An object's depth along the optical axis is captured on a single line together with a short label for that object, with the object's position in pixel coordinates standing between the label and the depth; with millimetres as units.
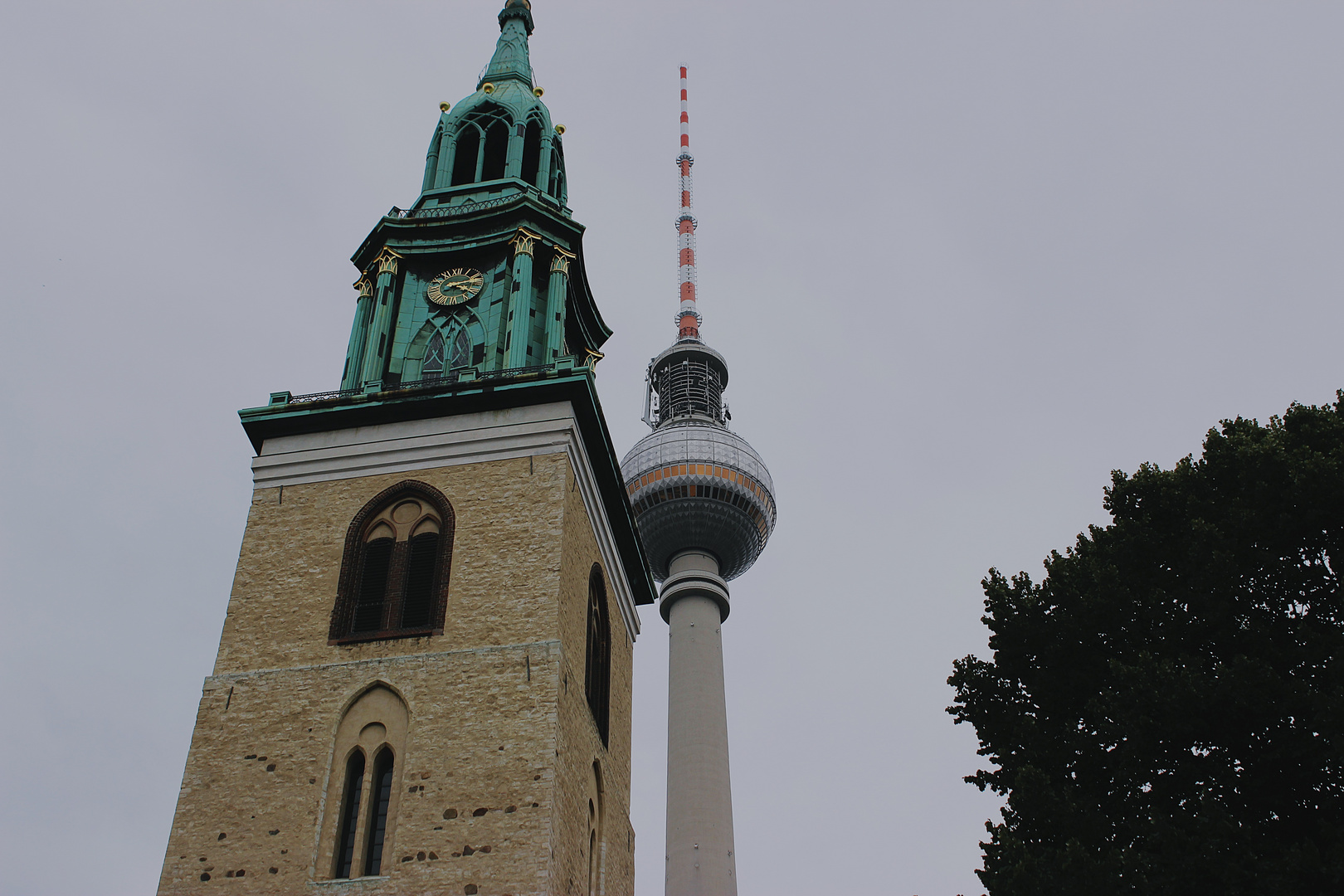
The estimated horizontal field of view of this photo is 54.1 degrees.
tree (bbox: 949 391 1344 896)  16141
